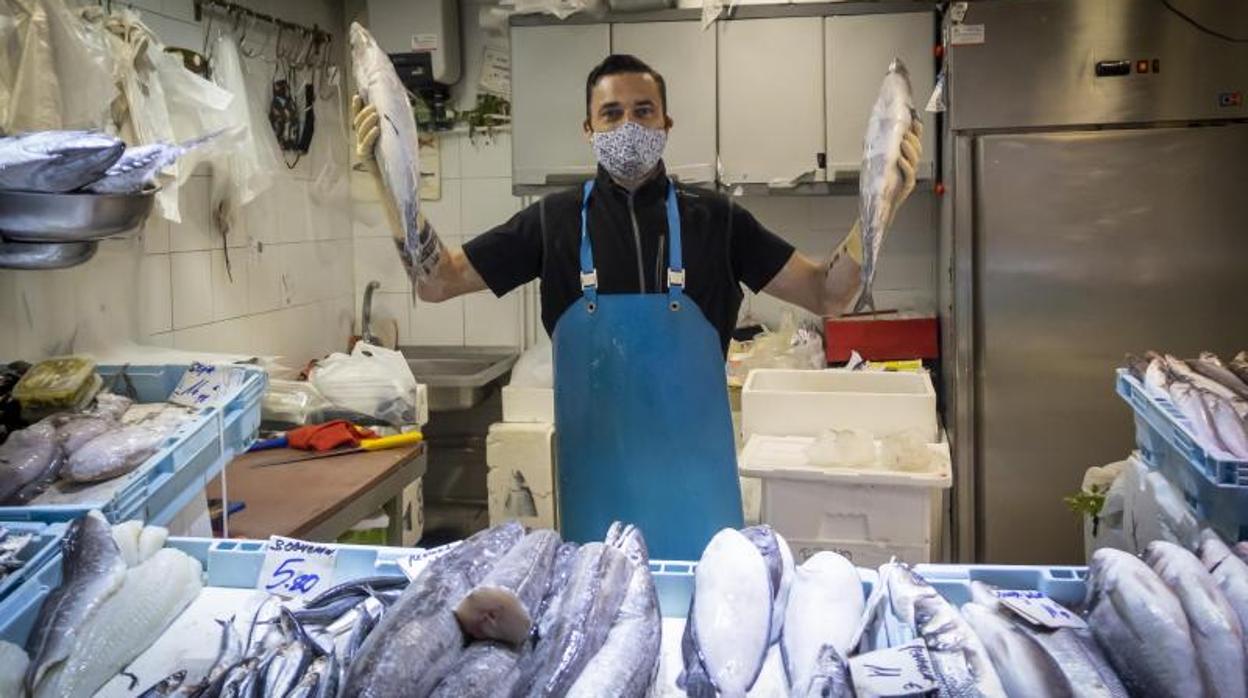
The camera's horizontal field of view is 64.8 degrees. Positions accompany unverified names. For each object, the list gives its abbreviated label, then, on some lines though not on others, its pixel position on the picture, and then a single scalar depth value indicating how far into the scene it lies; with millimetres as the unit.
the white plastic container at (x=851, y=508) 2918
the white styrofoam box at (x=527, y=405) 4320
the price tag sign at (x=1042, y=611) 1172
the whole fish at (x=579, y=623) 1102
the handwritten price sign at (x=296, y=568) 1502
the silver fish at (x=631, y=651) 1074
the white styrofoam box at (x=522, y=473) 4270
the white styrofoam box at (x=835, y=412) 3305
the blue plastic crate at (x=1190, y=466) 1479
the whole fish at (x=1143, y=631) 1076
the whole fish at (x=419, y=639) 1061
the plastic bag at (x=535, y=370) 4406
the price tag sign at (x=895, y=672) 1034
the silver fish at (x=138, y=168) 1500
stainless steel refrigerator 3828
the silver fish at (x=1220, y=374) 1878
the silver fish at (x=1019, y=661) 1060
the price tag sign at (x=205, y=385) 2242
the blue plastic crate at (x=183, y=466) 1700
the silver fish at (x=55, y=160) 1412
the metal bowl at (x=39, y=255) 1552
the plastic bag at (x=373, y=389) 3865
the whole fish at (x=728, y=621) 1140
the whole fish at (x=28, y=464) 1859
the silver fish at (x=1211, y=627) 1065
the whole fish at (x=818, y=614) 1183
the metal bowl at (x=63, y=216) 1451
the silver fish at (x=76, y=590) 1279
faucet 5297
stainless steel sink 4543
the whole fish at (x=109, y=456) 1929
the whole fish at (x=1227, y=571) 1184
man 2395
